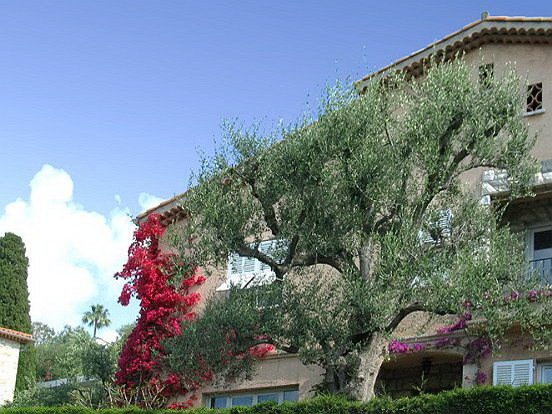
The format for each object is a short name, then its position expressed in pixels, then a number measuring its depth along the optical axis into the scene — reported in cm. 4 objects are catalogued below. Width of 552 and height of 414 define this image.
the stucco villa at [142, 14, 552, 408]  1825
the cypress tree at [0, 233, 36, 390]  3853
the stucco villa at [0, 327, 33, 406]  3114
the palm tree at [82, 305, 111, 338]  7606
